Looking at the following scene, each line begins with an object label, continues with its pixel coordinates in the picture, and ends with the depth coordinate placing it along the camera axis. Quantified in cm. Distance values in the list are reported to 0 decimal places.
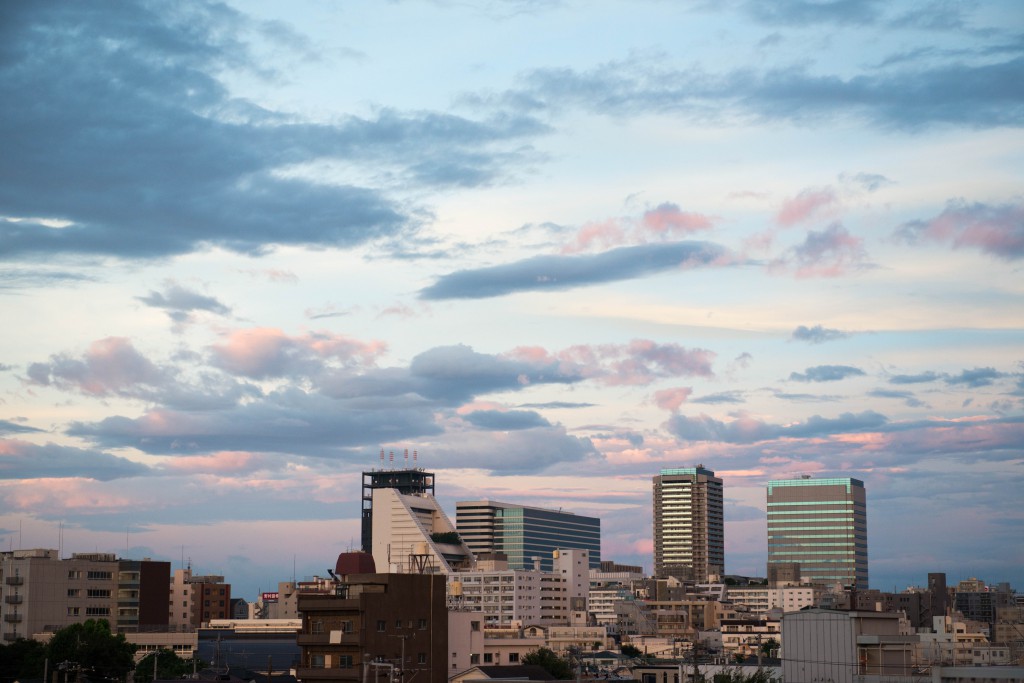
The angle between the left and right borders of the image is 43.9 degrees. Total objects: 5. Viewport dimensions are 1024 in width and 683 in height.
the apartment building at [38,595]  19262
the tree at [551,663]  16112
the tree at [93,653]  14538
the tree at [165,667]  15318
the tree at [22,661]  14762
